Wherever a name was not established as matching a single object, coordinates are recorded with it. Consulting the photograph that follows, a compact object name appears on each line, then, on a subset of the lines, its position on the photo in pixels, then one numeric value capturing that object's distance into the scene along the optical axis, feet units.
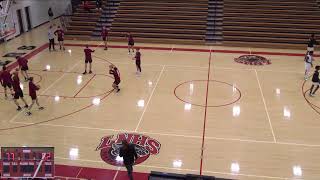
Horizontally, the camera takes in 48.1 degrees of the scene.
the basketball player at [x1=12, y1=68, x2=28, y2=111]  40.22
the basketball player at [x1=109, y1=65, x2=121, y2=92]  45.32
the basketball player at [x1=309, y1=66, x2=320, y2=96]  43.21
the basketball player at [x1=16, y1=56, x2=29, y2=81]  49.44
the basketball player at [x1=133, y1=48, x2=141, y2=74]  51.03
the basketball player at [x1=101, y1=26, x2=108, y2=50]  65.71
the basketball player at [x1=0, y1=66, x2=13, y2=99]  43.21
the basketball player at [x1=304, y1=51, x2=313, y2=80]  49.55
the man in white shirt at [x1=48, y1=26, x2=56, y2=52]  65.17
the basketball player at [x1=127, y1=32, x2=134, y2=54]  63.00
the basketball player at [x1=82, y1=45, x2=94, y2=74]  52.17
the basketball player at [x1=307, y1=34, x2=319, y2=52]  57.31
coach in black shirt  26.71
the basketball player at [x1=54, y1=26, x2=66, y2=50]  65.00
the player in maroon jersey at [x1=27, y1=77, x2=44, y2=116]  38.80
